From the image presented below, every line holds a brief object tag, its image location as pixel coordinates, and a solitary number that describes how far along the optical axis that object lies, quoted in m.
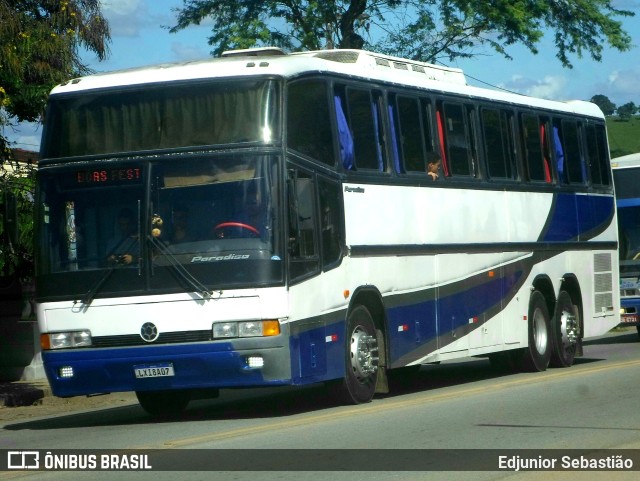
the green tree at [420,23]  32.03
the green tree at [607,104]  132.00
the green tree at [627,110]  114.25
